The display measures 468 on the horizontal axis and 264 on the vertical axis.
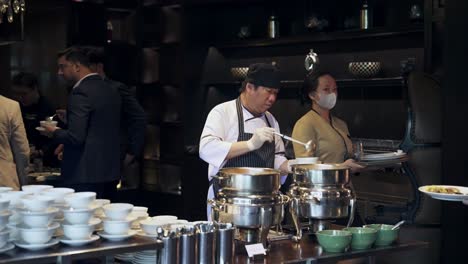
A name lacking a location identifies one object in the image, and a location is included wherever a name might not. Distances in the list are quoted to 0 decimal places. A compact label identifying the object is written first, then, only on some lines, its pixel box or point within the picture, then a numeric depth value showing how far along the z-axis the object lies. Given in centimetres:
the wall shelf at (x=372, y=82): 550
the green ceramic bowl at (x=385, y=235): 301
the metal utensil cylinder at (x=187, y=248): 250
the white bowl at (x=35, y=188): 266
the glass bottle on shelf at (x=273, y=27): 666
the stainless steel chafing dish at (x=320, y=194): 300
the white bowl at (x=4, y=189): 263
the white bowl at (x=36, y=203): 235
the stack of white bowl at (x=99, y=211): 256
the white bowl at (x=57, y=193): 253
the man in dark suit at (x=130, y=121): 530
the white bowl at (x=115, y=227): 249
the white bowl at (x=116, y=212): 254
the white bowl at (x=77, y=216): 242
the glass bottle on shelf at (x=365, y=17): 582
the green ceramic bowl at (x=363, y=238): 290
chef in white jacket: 347
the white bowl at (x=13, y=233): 234
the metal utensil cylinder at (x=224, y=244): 260
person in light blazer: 443
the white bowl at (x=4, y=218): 227
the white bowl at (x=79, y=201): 246
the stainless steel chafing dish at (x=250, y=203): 272
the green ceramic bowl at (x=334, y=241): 282
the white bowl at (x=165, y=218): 274
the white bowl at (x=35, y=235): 230
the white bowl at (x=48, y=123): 470
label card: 268
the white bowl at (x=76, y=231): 238
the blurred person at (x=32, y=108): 594
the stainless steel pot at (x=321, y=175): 301
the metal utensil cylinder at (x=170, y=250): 247
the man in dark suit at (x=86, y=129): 464
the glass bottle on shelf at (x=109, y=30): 759
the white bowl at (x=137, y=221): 271
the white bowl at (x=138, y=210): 278
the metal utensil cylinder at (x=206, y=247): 254
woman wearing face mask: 415
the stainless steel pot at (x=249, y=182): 273
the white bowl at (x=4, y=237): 225
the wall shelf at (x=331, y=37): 553
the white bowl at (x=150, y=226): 260
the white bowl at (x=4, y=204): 230
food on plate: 356
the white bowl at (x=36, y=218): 232
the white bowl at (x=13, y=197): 242
